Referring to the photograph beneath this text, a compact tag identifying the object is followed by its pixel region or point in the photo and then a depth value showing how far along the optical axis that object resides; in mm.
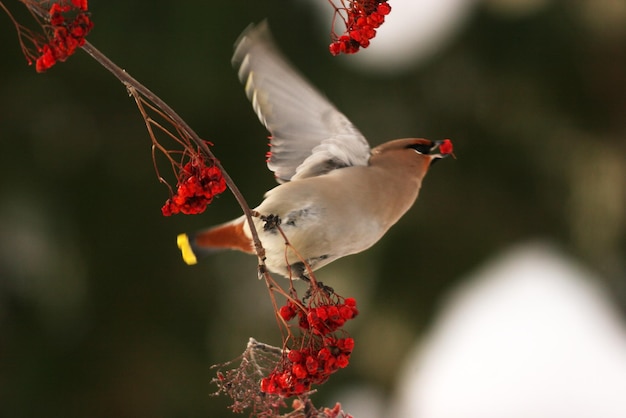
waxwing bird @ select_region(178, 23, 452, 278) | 5682
